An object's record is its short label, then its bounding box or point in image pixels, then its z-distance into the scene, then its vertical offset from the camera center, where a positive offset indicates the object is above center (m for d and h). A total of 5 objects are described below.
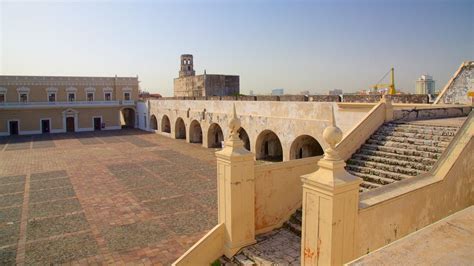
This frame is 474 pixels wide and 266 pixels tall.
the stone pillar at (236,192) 6.15 -1.67
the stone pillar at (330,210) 3.95 -1.31
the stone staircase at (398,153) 6.93 -1.11
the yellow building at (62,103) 32.88 +0.17
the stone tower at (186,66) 45.97 +5.46
